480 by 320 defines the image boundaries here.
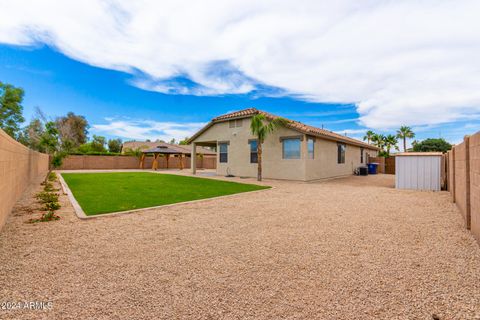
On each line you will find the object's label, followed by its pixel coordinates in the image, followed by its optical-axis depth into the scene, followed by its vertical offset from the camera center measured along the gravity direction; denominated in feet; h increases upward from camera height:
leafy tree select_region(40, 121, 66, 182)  46.03 +3.85
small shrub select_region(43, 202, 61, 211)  22.66 -4.18
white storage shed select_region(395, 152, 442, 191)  36.91 -0.94
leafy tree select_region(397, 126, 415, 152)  152.04 +19.19
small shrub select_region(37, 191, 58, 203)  26.28 -3.99
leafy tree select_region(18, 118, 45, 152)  128.95 +17.17
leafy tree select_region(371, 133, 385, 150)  138.41 +14.41
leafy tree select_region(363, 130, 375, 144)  141.59 +17.09
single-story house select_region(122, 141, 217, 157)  141.94 +10.29
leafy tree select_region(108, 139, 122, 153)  184.85 +13.23
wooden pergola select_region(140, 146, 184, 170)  98.25 +4.59
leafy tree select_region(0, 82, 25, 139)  118.21 +27.64
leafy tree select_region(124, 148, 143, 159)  112.92 +5.03
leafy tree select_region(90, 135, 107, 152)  133.69 +9.15
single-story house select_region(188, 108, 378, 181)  50.37 +3.32
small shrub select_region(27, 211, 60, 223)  19.24 -4.49
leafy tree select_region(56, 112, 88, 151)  152.68 +24.72
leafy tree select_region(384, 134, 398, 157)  136.67 +12.65
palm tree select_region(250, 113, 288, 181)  50.31 +7.94
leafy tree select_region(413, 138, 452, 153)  154.36 +12.64
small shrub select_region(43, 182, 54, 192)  34.40 -3.79
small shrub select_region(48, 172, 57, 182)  51.75 -3.43
